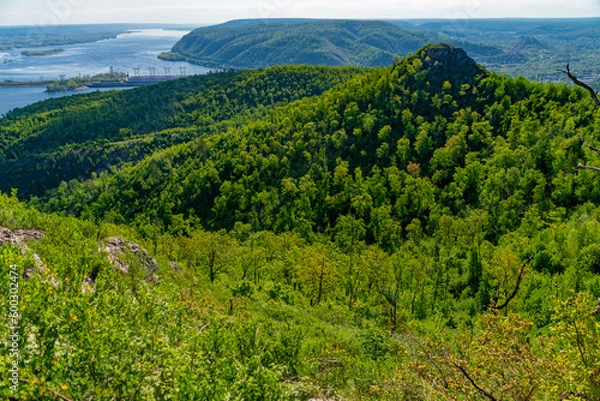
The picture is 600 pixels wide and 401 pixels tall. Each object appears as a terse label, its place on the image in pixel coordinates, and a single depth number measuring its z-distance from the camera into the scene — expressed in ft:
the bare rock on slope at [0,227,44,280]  71.36
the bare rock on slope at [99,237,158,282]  109.20
